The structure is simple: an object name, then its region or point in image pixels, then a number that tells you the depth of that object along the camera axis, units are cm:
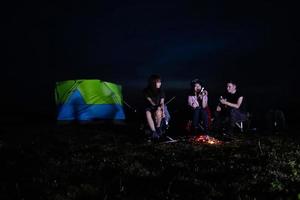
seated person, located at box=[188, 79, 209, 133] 1236
